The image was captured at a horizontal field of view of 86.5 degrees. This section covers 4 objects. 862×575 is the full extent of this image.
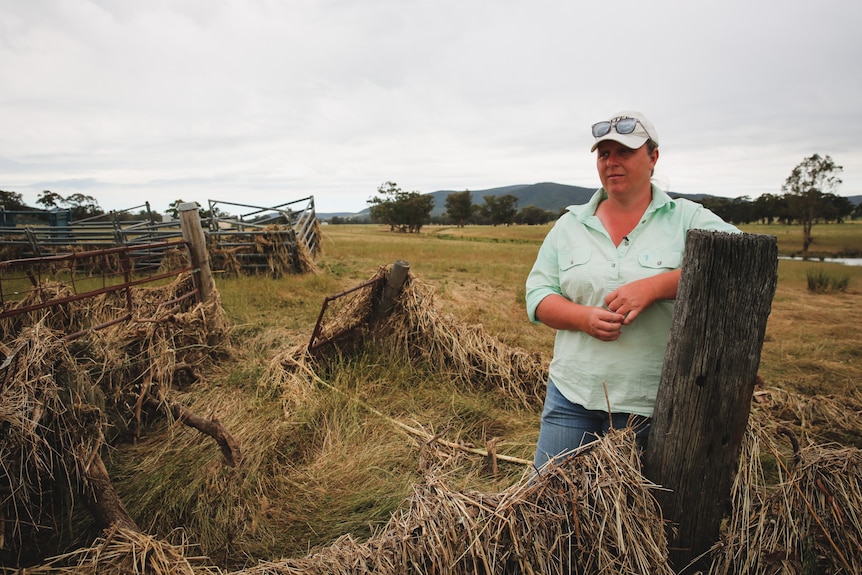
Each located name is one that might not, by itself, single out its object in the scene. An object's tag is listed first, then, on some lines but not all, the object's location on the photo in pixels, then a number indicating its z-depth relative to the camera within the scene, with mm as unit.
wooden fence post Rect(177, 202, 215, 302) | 5122
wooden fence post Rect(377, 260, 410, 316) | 4660
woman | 1657
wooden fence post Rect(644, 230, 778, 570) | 1443
